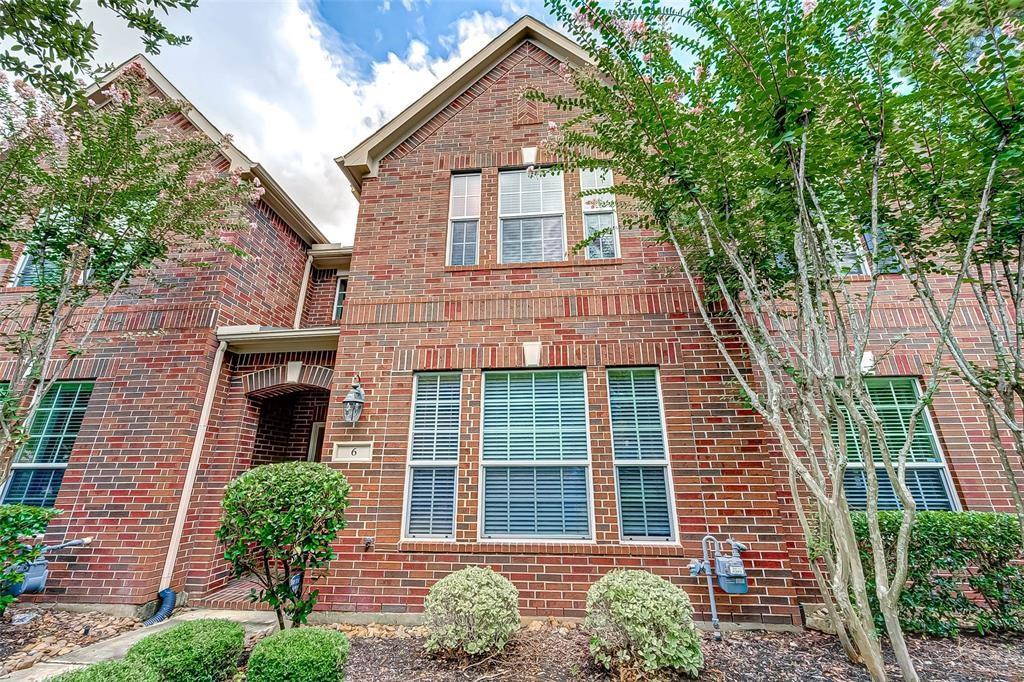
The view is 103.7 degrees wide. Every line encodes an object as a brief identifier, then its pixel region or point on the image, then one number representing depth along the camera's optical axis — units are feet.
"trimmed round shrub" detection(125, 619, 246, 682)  8.70
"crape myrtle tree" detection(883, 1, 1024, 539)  9.12
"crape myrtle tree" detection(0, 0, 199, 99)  8.52
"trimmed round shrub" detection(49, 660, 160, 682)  7.61
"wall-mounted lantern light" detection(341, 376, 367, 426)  16.29
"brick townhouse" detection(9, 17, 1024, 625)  14.71
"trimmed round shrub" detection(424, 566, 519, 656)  11.02
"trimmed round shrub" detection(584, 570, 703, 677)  10.04
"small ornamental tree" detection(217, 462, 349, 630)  11.48
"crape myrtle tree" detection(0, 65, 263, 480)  14.53
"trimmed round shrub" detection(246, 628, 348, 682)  8.57
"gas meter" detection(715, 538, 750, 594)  12.82
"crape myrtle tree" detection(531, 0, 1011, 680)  9.55
